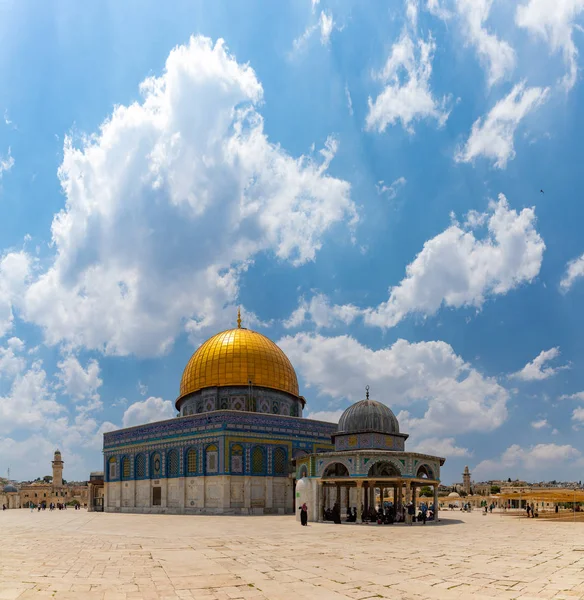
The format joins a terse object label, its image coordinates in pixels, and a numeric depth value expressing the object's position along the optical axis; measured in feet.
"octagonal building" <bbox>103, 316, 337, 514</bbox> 133.39
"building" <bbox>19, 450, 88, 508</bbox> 360.32
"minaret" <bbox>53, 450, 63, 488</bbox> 362.33
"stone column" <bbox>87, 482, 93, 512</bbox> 174.82
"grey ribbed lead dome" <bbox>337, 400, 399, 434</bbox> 108.99
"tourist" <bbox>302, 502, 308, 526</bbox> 92.68
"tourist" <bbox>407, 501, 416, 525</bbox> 98.07
